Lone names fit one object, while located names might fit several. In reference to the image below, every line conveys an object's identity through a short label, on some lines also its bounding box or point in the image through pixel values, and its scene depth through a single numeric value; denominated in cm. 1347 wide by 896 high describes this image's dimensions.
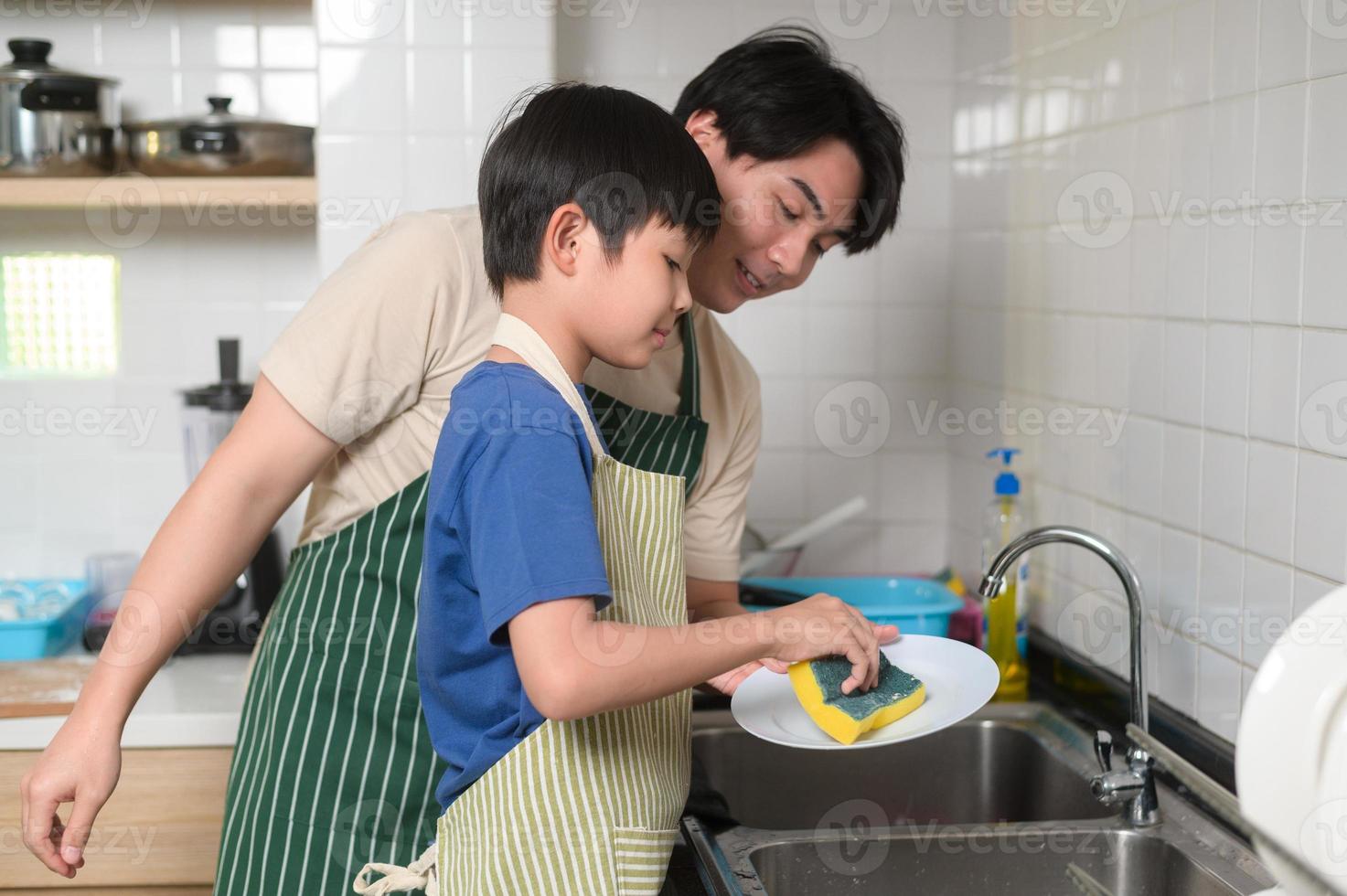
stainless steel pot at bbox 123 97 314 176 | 186
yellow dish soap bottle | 170
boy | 89
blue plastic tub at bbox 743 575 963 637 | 173
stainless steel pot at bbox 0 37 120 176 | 184
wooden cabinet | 161
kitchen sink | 121
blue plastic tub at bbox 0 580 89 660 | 182
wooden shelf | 183
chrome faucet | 126
